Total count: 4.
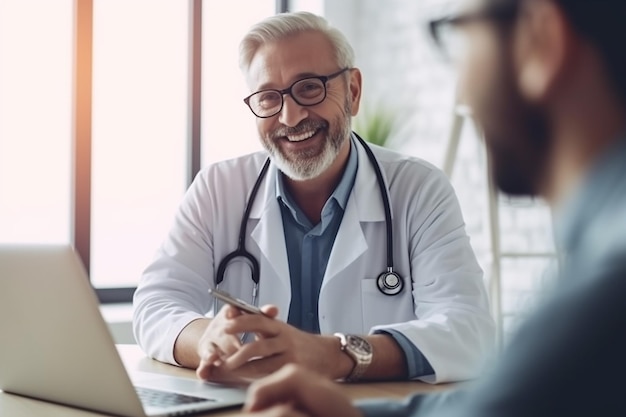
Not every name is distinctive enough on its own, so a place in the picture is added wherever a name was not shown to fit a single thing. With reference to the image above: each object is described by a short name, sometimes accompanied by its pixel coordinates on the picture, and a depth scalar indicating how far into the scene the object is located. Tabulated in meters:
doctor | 1.94
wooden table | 1.36
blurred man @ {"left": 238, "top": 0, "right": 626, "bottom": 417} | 0.55
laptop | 1.25
